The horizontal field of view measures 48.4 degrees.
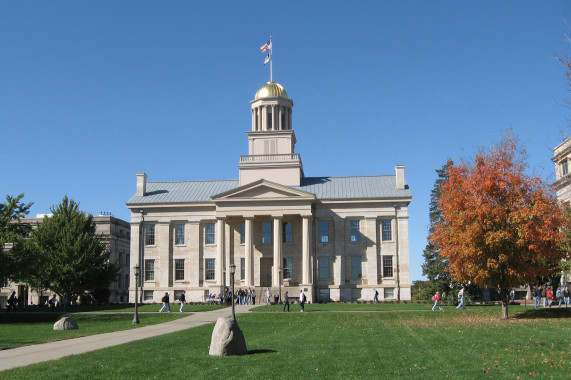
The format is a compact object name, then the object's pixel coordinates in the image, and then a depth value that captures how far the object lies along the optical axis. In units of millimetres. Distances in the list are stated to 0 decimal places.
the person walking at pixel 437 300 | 45341
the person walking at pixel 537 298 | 45281
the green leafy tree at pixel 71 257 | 63062
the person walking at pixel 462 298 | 45969
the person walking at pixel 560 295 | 47494
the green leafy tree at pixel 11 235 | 44844
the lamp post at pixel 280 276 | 63078
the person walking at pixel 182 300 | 48469
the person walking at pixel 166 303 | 47438
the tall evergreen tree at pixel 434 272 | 54562
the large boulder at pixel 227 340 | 18906
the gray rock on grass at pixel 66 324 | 31758
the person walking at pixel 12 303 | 54350
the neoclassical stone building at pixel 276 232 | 67062
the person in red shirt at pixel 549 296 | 44125
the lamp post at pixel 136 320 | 36894
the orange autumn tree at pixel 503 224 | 33438
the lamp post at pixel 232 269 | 32938
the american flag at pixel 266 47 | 75262
